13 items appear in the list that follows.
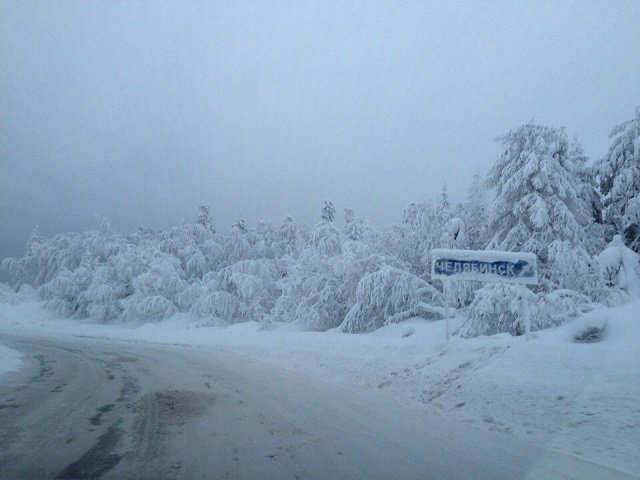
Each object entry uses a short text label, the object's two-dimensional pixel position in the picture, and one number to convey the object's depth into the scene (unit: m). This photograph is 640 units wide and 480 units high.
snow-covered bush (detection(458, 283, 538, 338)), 15.26
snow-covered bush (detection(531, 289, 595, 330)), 14.62
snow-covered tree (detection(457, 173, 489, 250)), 23.59
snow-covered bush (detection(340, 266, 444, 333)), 21.16
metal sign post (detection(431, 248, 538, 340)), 11.65
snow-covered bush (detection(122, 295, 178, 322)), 38.19
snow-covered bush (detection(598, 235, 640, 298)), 17.77
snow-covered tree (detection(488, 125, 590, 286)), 18.67
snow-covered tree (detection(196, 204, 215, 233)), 54.03
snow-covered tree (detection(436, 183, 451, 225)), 28.48
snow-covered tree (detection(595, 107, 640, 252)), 20.89
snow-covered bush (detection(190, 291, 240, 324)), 35.78
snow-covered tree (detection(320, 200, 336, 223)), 41.66
